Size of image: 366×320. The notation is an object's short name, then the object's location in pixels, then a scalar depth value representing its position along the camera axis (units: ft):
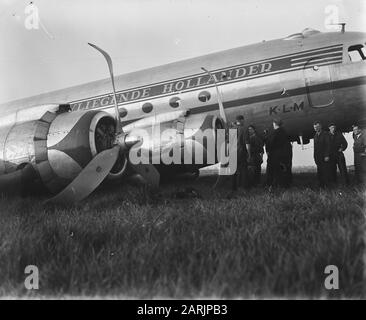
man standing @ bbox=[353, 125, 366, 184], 31.68
